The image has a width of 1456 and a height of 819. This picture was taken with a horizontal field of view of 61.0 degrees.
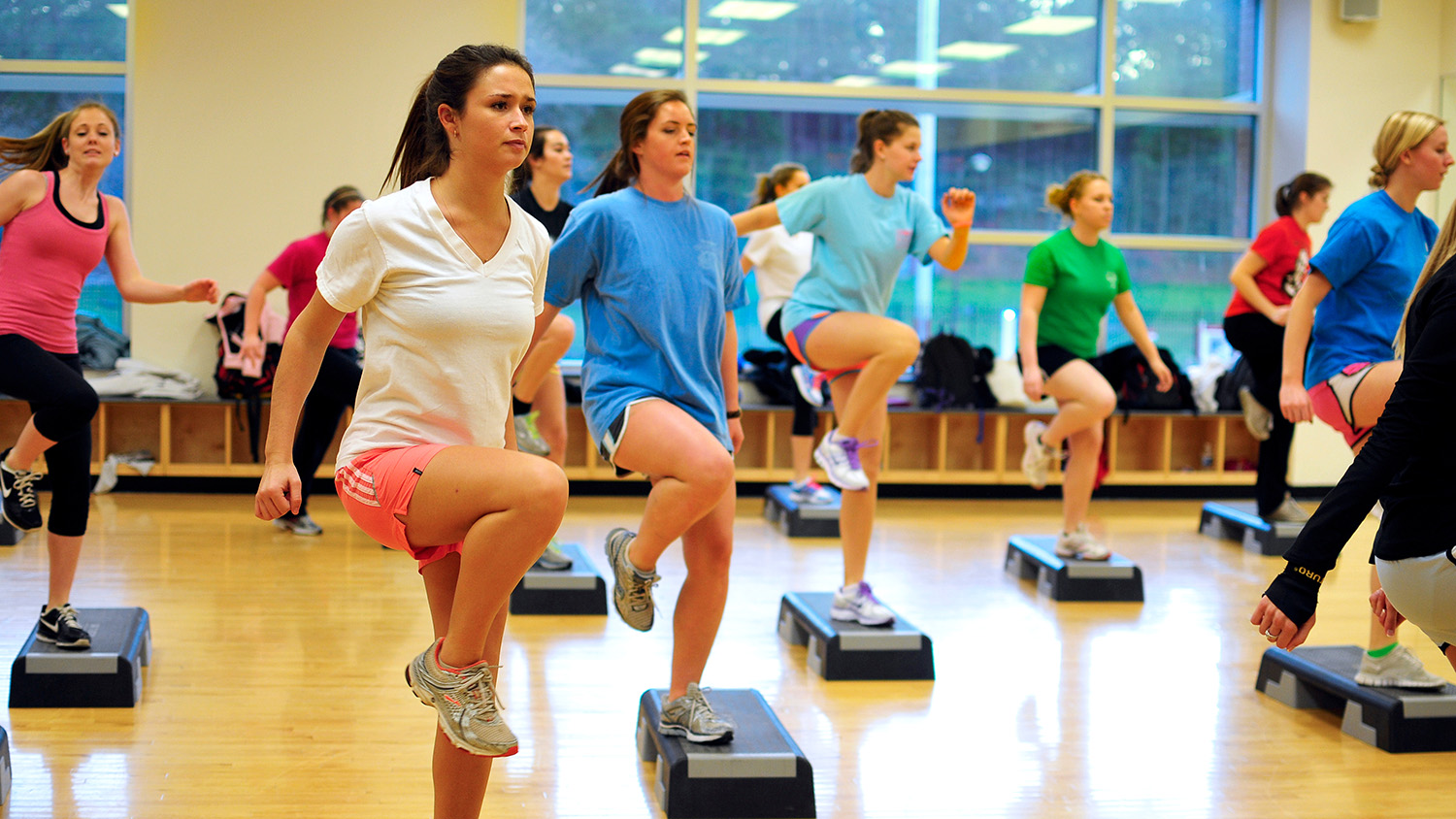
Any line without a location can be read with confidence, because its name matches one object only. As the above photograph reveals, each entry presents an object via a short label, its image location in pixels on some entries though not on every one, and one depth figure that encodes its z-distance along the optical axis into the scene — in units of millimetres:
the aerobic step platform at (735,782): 2578
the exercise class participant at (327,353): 5230
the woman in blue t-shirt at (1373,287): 3191
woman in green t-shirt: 4680
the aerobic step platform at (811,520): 6055
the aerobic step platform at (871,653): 3633
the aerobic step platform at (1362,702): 3105
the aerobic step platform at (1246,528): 5730
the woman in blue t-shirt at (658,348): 2697
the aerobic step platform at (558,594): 4387
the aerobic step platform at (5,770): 2541
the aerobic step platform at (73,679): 3166
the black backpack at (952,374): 7246
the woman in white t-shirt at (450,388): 1832
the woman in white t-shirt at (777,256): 6062
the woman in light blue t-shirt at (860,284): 3596
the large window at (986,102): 7523
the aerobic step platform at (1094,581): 4758
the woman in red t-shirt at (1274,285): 5582
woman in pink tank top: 3170
